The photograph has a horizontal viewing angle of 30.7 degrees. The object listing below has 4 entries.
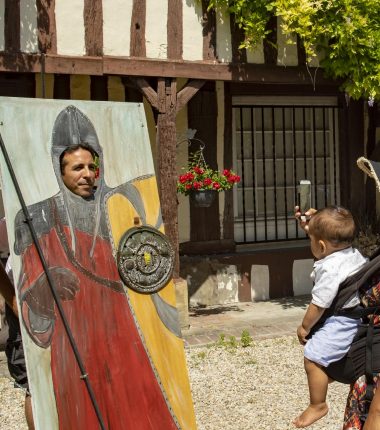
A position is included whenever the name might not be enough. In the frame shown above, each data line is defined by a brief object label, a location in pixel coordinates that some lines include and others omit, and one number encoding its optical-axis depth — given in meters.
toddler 3.40
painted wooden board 2.81
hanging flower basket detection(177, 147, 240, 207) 7.53
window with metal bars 8.95
